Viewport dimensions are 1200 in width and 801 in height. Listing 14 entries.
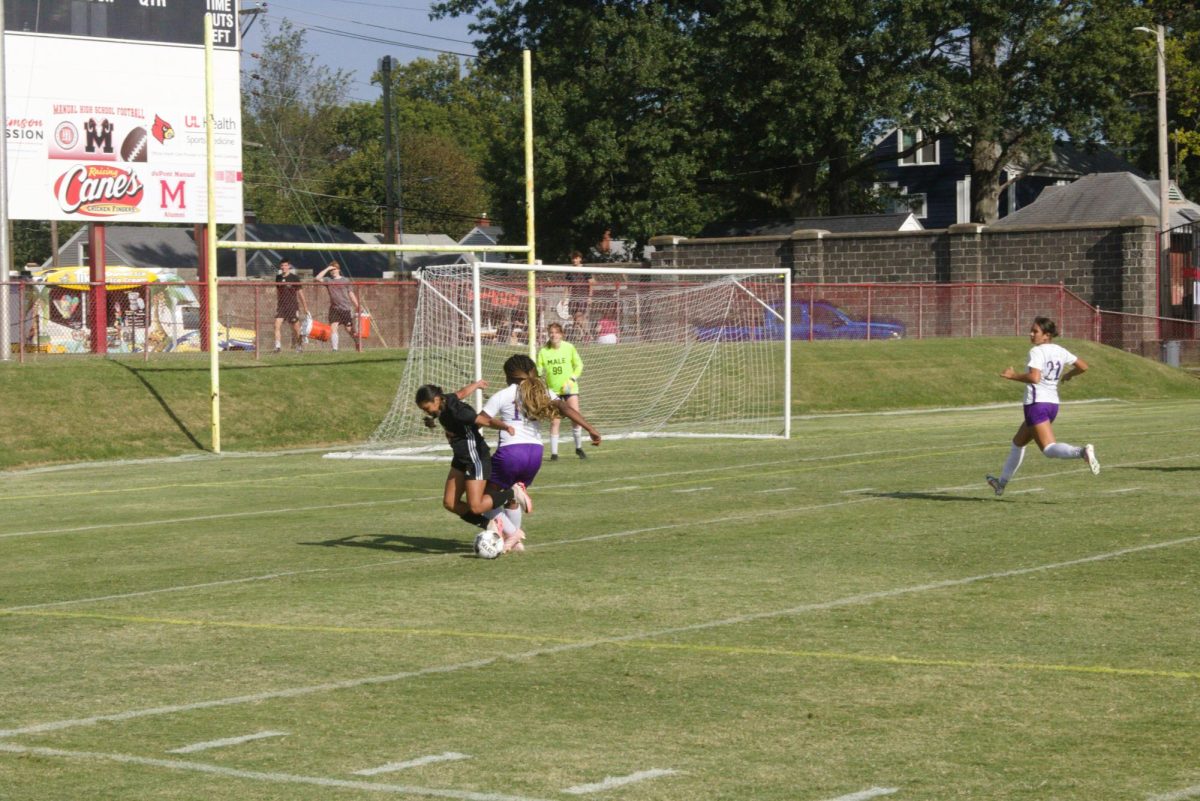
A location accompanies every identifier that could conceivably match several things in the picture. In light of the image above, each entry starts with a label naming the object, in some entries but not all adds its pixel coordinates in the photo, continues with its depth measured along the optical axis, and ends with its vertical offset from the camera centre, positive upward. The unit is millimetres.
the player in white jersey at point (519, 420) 12664 -182
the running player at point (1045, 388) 15227 +11
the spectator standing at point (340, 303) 33719 +1941
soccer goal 27938 +864
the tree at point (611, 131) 55625 +8817
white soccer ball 12828 -1134
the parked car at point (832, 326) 42562 +1710
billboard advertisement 32094 +5599
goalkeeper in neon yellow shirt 22359 +365
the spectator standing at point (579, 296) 33969 +2026
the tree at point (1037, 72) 54875 +10592
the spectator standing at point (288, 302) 32688 +1917
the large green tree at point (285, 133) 98938 +16499
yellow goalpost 24938 +2336
